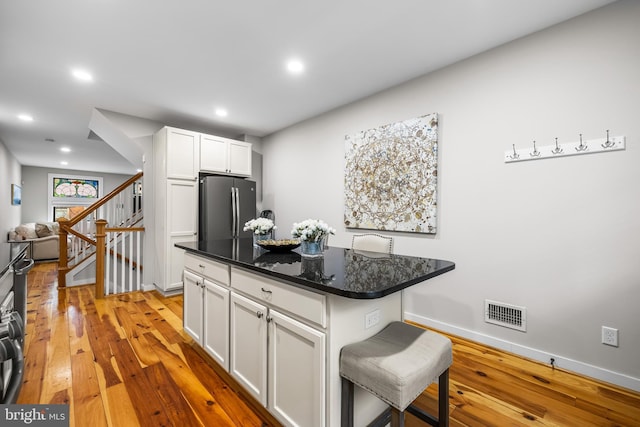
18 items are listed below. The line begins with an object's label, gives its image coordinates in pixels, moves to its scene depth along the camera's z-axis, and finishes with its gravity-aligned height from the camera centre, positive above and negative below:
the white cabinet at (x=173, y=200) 3.68 +0.16
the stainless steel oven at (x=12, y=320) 1.30 -0.60
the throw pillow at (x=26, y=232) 5.92 -0.44
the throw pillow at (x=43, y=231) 6.33 -0.44
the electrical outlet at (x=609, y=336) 1.81 -0.81
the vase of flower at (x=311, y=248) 1.73 -0.23
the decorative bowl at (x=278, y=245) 1.96 -0.24
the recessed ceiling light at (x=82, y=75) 2.65 +1.33
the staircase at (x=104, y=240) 3.72 -0.41
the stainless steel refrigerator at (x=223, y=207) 3.85 +0.07
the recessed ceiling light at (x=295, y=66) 2.55 +1.37
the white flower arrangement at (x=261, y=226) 2.15 -0.11
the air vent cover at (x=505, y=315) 2.18 -0.83
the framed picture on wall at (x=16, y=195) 6.18 +0.40
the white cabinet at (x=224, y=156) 4.01 +0.85
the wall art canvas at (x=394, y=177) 2.69 +0.38
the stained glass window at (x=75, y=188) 8.33 +0.73
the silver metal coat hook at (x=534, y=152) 2.10 +0.45
